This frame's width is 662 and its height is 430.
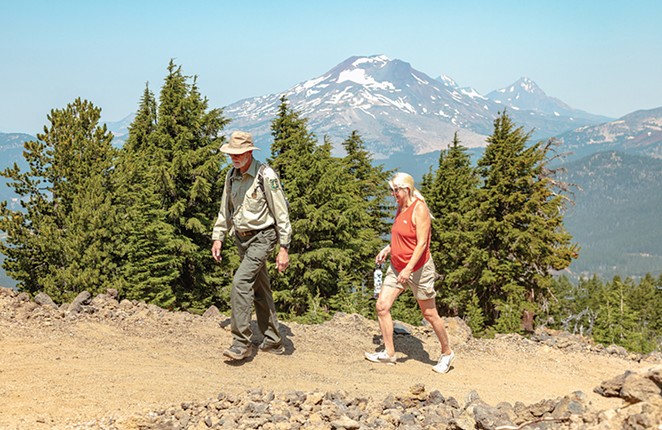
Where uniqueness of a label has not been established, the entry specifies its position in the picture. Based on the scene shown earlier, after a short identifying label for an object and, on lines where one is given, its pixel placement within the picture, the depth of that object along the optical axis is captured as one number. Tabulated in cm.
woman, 628
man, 617
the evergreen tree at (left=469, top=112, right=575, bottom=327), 2488
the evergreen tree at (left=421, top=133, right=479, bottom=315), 2641
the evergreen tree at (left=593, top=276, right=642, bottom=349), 1635
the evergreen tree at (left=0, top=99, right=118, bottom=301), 1714
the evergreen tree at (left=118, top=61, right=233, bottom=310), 2267
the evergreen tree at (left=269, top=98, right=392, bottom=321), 2498
